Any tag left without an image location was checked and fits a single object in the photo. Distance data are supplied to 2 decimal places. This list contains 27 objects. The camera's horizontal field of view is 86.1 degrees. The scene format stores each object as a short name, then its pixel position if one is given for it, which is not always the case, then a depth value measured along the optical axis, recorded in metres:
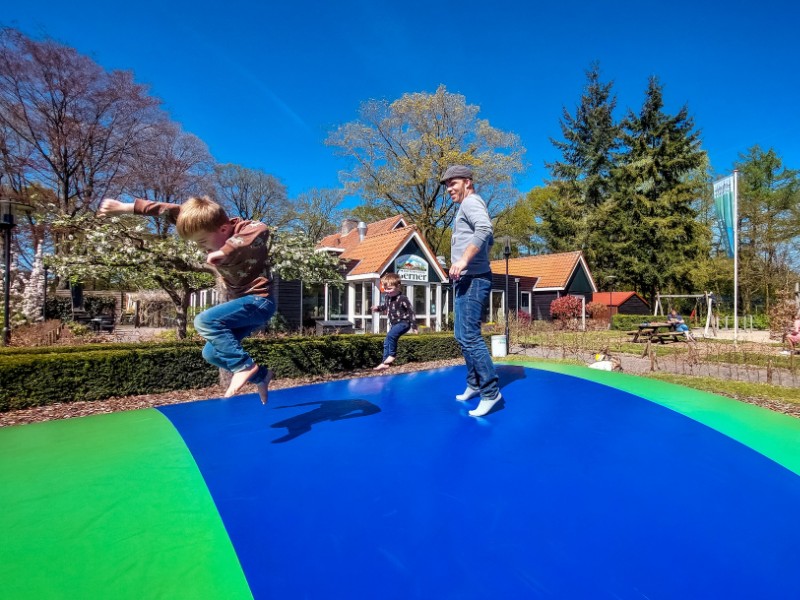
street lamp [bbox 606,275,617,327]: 21.47
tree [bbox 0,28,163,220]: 15.50
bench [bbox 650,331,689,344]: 13.06
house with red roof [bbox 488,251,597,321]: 21.84
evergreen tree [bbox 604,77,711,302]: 26.02
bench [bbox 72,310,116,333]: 14.30
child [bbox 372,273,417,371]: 5.52
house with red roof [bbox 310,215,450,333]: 14.48
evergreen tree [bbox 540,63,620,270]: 28.55
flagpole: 11.73
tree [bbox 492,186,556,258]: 31.33
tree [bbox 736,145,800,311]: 24.30
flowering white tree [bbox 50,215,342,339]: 6.06
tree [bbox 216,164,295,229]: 29.11
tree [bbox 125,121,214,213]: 18.23
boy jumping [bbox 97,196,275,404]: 2.36
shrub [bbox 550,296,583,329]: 21.03
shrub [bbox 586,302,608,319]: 21.48
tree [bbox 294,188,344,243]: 31.20
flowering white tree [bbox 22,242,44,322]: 12.13
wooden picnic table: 12.80
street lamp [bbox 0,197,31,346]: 6.73
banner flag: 12.05
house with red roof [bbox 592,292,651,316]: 23.09
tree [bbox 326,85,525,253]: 20.77
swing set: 15.45
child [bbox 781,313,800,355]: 7.41
